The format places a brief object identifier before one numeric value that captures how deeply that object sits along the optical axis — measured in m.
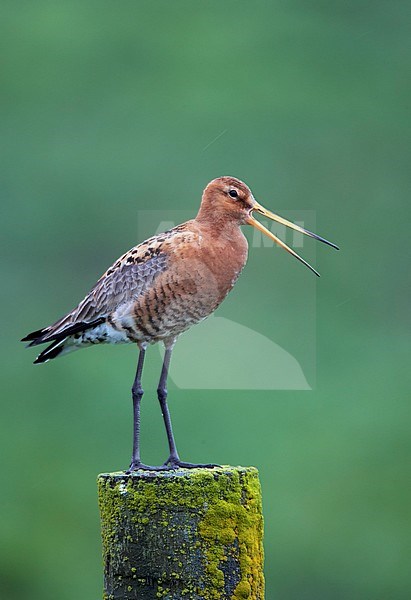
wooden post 12.22
